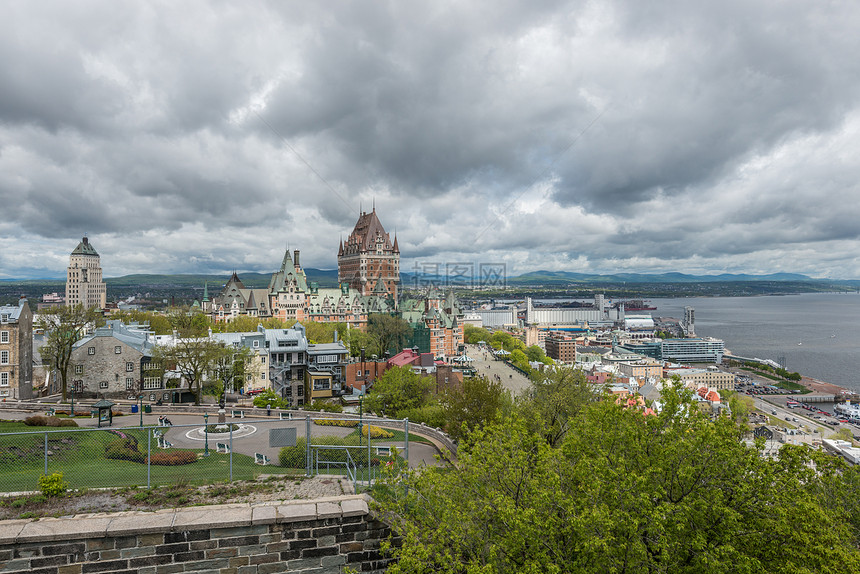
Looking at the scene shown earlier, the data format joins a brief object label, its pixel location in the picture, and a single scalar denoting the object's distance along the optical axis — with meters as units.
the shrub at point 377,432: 25.77
